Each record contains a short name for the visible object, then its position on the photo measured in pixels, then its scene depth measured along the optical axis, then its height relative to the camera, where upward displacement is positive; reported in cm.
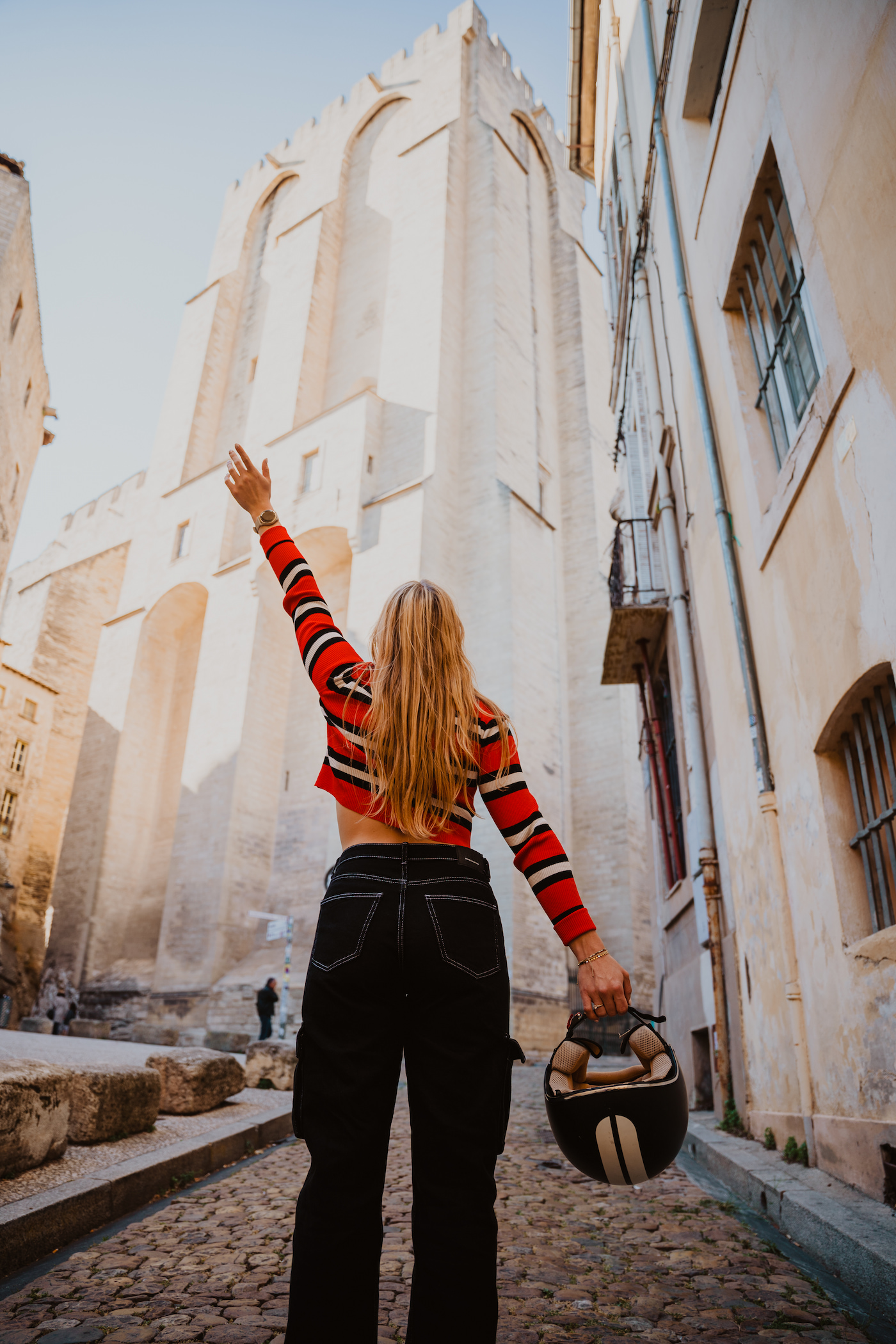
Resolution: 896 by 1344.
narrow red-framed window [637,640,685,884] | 930 +273
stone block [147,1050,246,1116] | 587 -20
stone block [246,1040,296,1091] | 820 -14
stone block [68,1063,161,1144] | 443 -27
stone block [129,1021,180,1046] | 1501 +19
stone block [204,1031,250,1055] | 1218 +8
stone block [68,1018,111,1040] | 1595 +27
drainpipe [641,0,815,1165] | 474 +217
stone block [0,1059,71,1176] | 334 -25
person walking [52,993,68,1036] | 1843 +65
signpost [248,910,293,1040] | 1642 +200
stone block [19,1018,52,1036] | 1574 +31
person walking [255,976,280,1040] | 1499 +68
